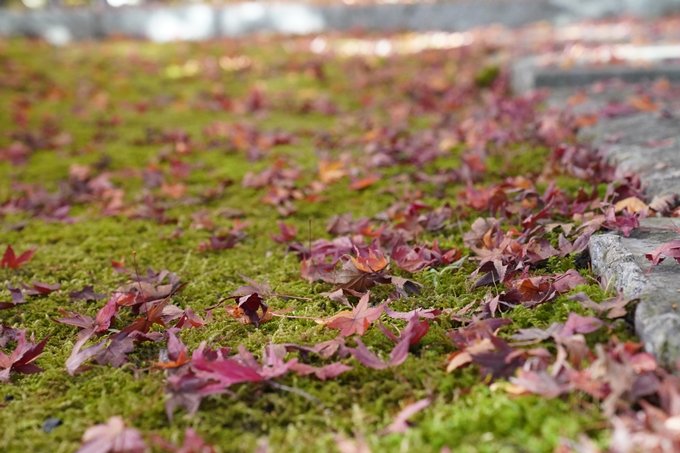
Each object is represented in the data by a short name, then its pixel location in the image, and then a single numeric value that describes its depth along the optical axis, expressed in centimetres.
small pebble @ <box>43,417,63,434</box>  102
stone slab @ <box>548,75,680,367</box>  101
